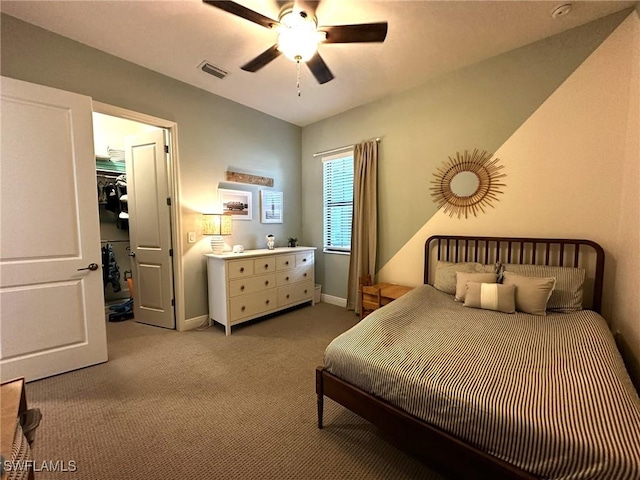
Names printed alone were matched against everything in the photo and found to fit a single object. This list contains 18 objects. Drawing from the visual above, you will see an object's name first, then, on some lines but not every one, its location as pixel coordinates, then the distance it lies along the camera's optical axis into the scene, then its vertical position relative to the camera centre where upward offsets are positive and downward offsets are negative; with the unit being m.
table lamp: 3.12 -0.02
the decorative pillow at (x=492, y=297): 2.07 -0.60
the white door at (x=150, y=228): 3.08 -0.06
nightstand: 3.00 -0.83
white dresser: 3.03 -0.77
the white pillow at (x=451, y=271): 2.48 -0.48
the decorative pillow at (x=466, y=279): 2.27 -0.50
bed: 0.93 -0.73
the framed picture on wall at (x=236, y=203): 3.46 +0.27
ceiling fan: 1.69 +1.30
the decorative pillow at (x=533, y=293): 2.03 -0.56
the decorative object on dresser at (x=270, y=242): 3.78 -0.28
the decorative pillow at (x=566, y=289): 2.05 -0.53
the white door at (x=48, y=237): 1.97 -0.11
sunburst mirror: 2.66 +0.42
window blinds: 3.87 +0.34
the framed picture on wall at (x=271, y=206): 3.90 +0.26
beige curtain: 3.47 +0.12
